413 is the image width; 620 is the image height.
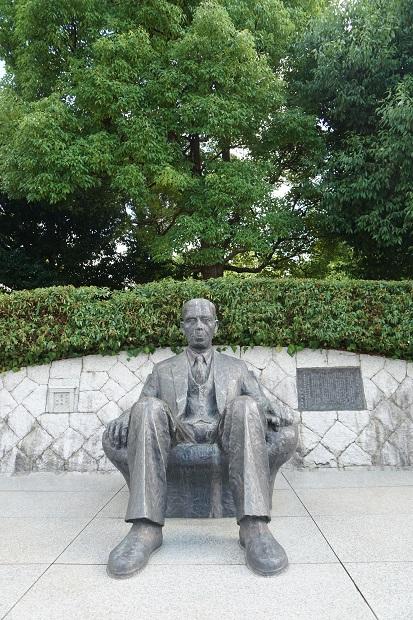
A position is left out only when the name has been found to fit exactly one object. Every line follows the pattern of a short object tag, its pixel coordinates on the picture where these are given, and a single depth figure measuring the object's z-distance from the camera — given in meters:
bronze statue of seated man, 2.65
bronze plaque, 5.77
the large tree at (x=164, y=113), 7.47
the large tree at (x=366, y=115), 7.20
